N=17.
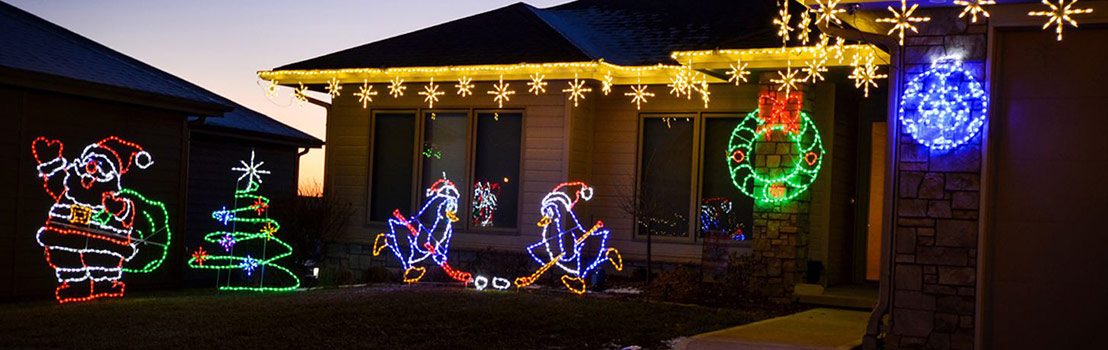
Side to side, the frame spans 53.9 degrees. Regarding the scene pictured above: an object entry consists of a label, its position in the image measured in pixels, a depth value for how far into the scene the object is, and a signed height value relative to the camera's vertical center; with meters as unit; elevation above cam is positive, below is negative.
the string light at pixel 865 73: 10.31 +1.32
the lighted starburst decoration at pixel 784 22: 8.95 +1.52
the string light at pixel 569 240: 12.69 -0.58
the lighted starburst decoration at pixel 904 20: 7.55 +1.32
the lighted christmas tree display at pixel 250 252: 12.88 -1.06
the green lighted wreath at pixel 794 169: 11.56 +0.38
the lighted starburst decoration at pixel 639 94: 13.54 +1.28
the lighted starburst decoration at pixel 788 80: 11.45 +1.31
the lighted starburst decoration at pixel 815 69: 11.04 +1.41
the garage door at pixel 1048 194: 7.07 +0.15
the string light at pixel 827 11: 7.72 +1.40
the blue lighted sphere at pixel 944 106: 7.35 +0.72
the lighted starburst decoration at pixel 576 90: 13.30 +1.27
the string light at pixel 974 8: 7.27 +1.38
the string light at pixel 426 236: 13.45 -0.65
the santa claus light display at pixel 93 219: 11.56 -0.53
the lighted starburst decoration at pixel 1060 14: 6.93 +1.31
